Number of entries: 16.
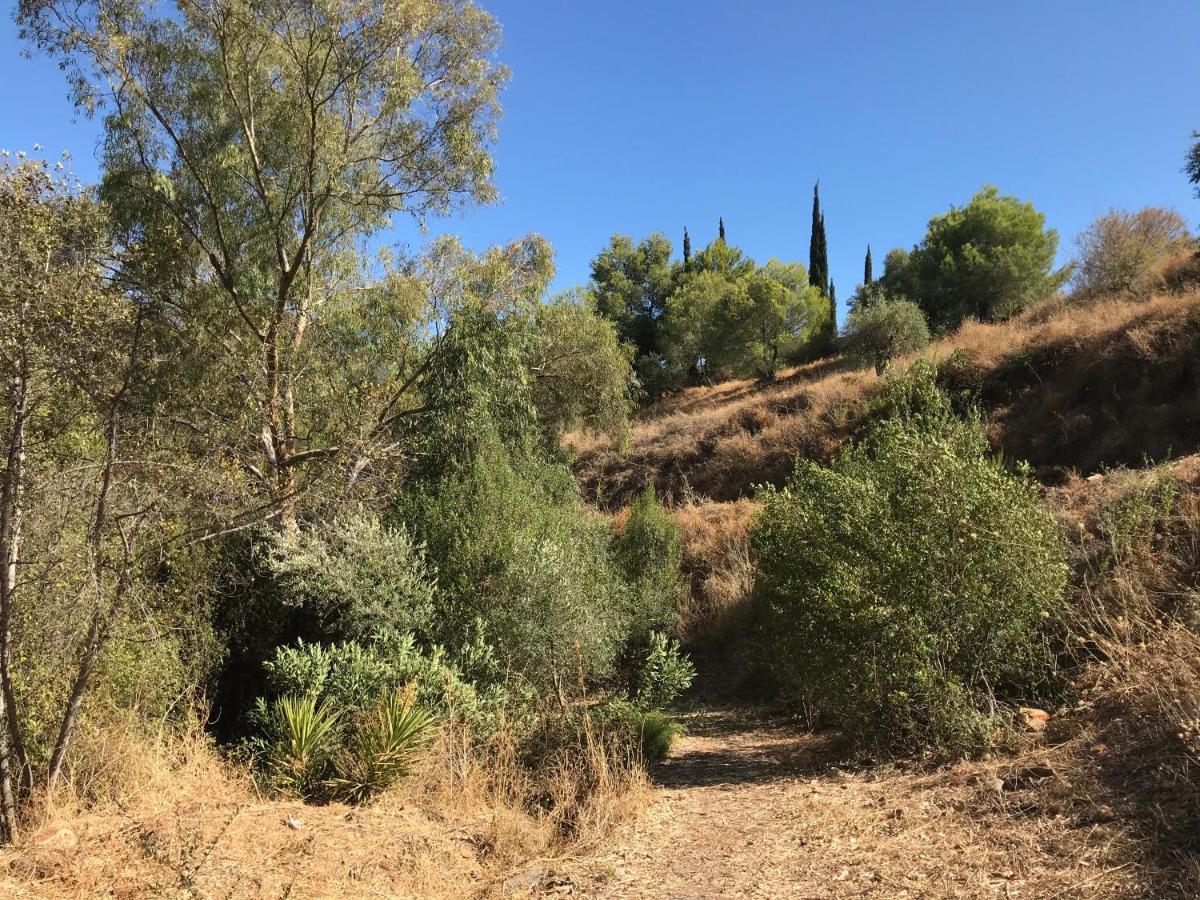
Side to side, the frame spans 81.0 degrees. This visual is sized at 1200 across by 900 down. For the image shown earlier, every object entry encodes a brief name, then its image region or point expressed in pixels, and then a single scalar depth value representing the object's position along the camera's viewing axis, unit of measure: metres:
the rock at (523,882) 4.47
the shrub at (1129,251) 19.00
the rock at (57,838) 4.71
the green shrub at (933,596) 5.72
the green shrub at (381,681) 6.50
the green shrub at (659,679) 7.42
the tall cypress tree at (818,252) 40.06
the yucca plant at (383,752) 5.80
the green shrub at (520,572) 7.76
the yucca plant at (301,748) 5.95
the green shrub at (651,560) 13.23
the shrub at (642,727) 6.91
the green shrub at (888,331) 24.09
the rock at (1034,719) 5.54
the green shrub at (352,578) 7.77
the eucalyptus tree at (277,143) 9.78
